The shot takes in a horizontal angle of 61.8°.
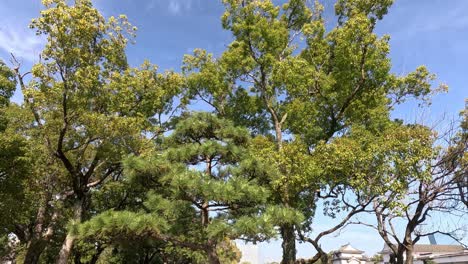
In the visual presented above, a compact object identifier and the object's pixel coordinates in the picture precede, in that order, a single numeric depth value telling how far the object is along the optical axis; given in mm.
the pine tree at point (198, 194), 6078
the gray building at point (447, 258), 17969
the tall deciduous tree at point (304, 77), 9258
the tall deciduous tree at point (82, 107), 8656
